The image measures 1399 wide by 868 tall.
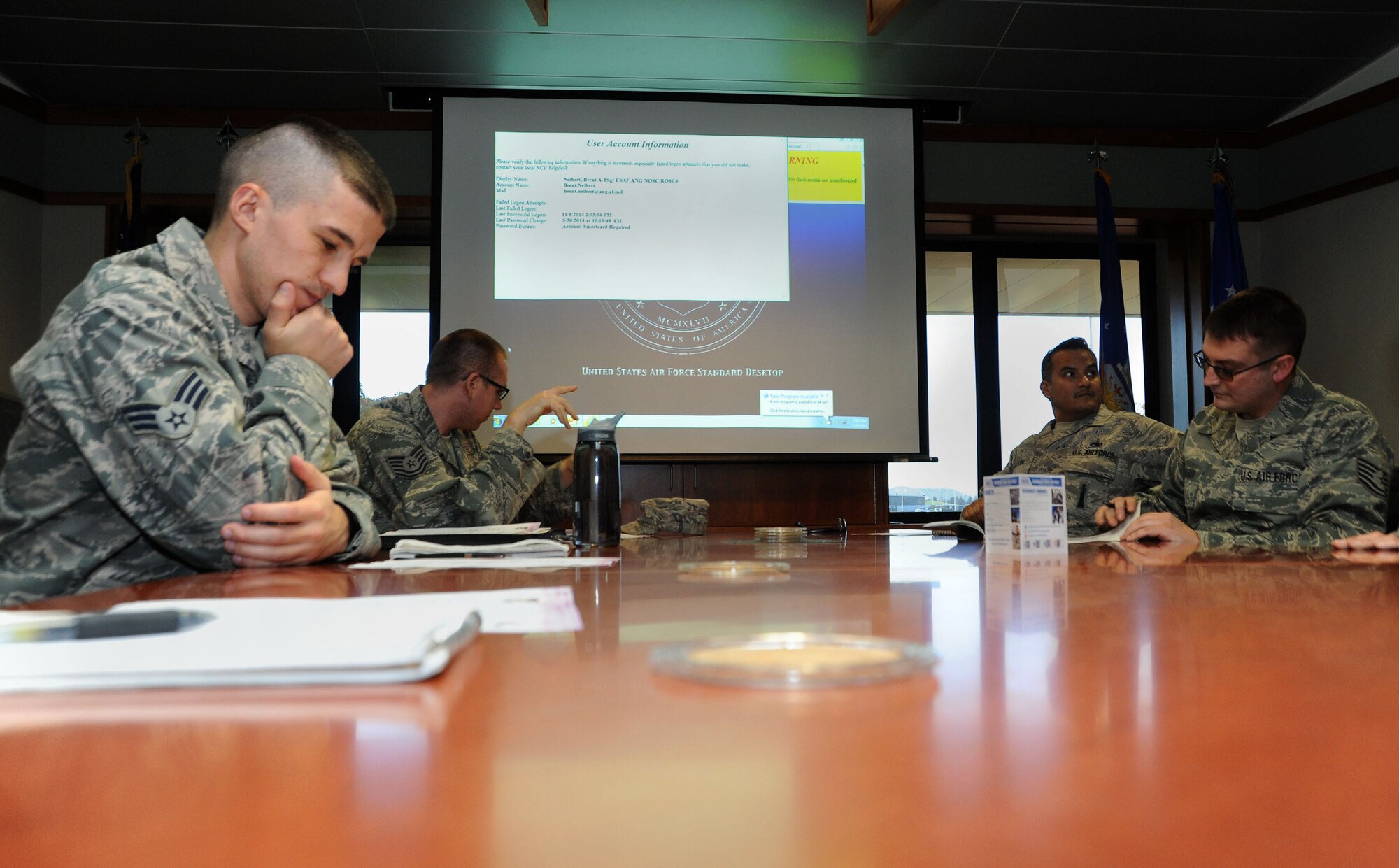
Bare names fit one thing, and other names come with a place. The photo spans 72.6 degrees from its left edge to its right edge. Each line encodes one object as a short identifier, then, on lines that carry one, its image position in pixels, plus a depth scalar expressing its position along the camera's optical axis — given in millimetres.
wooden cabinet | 3660
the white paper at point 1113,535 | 1592
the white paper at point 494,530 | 1385
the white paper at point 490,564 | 1037
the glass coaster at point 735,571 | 883
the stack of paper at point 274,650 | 346
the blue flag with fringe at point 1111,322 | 4133
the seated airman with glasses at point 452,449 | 2502
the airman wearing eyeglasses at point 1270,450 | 2129
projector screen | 3621
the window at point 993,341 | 5227
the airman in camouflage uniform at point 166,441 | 1049
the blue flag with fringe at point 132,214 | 4027
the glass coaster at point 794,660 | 345
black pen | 433
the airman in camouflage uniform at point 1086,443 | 3508
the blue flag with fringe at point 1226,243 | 4395
